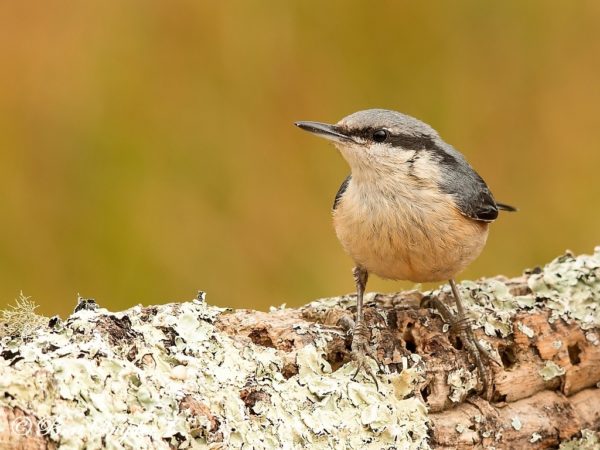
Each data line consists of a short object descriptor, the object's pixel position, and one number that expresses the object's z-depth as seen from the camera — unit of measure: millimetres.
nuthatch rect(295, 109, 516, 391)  5262
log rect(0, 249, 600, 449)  3543
